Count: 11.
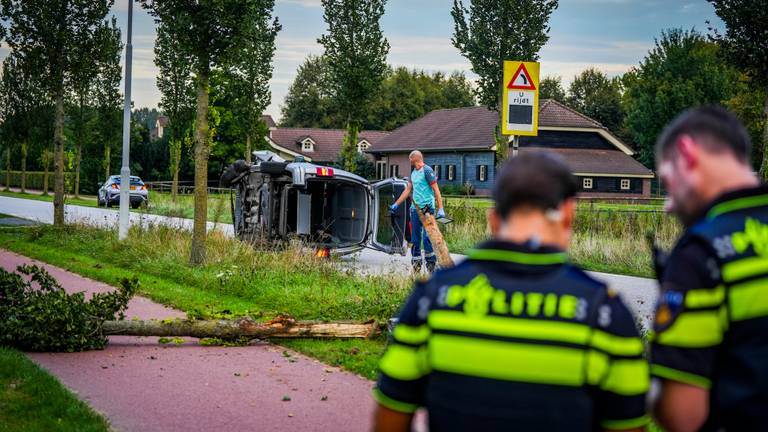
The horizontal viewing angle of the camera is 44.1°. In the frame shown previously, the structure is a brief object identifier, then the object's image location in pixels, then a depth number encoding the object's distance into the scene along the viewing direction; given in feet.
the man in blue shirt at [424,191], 48.11
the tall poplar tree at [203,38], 51.93
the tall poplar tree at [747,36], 68.54
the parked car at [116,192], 146.92
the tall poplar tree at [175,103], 132.16
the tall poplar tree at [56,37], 81.10
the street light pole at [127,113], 71.99
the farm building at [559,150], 207.82
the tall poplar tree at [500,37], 93.40
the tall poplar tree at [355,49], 121.19
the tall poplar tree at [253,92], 138.31
